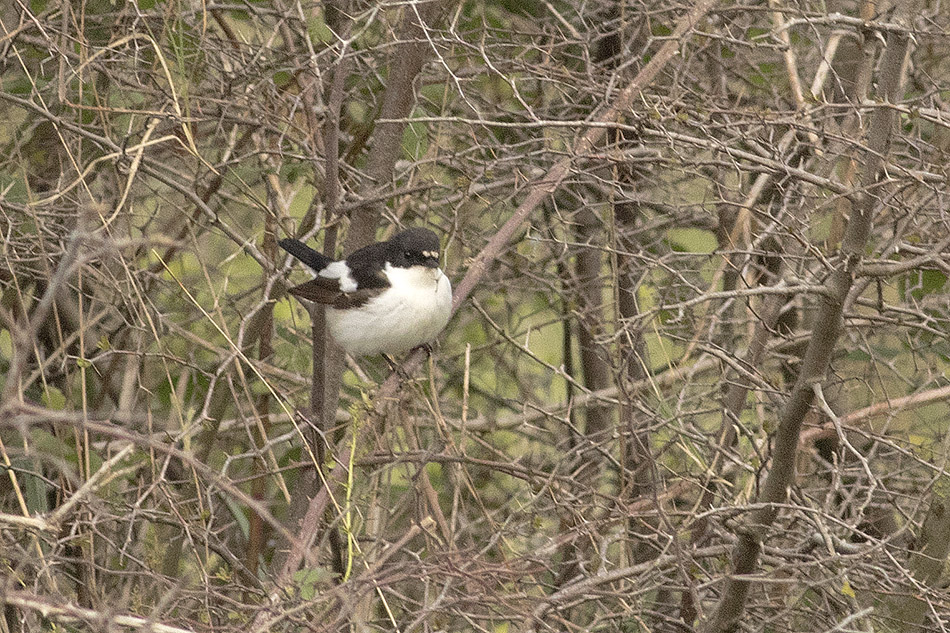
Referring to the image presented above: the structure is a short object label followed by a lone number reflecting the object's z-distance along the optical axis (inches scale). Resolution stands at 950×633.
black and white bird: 318.3
